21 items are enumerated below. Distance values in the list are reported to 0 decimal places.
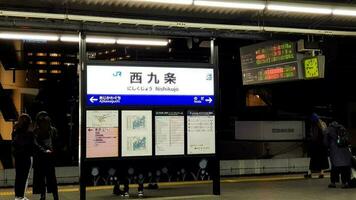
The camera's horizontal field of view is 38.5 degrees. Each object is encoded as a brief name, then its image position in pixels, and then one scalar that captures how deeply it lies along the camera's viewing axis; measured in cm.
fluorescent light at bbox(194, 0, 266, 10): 796
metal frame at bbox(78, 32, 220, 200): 863
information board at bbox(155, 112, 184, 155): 916
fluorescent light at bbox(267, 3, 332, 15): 823
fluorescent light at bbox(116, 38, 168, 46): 1052
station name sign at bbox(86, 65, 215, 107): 878
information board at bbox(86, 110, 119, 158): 869
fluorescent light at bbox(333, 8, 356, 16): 857
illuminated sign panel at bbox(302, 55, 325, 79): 996
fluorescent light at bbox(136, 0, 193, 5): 773
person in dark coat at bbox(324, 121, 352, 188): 1079
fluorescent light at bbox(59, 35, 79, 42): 1011
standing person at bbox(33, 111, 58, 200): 870
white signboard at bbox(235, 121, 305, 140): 1644
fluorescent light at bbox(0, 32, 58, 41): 990
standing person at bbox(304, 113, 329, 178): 1234
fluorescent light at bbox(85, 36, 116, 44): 1037
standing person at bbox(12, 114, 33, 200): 868
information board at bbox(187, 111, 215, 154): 937
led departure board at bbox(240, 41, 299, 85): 1060
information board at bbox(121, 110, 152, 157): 897
